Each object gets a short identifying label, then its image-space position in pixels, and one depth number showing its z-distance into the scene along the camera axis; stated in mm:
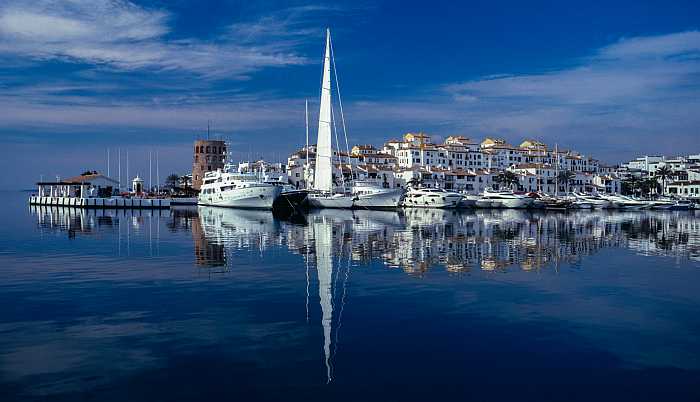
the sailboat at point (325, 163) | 70188
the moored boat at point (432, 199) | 87188
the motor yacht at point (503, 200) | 89500
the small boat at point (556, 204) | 90312
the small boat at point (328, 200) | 76438
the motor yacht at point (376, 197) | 78438
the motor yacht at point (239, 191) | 71250
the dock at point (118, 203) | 79812
